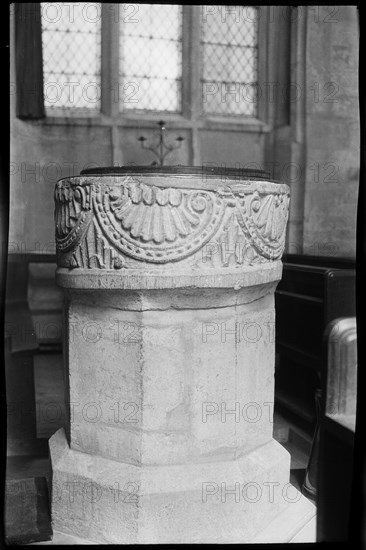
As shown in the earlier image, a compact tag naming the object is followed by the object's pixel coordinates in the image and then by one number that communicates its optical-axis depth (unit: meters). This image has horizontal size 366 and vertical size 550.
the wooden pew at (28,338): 2.74
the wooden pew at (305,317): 2.36
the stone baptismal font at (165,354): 1.74
